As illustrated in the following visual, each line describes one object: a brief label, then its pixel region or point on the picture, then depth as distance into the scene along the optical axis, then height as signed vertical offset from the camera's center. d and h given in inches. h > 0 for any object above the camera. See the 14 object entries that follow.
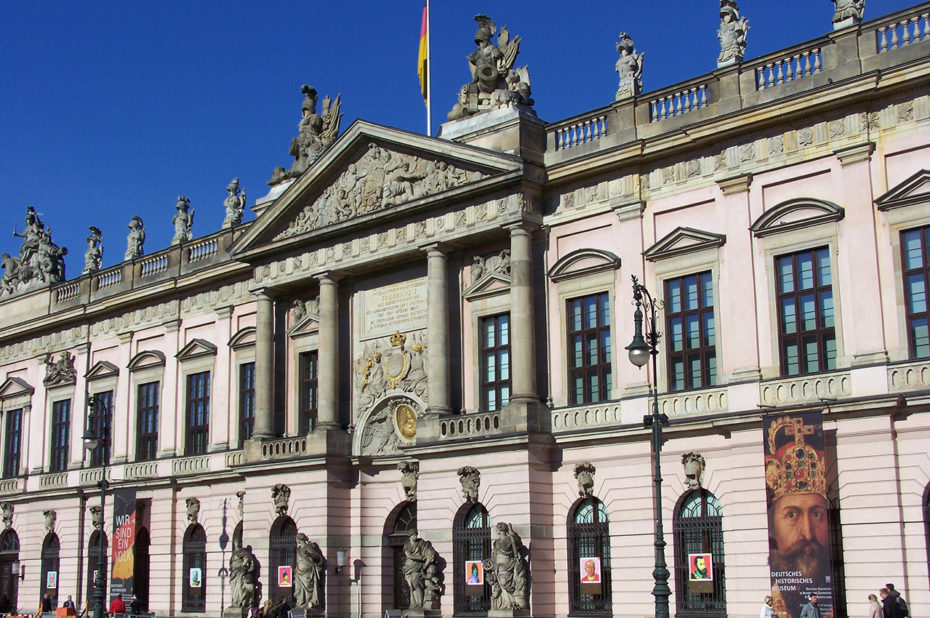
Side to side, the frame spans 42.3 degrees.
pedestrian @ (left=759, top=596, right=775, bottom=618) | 928.9 -66.4
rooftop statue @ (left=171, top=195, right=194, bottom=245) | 1830.7 +475.6
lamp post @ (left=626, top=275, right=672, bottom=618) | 858.1 +48.3
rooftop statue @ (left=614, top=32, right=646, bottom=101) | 1277.1 +484.1
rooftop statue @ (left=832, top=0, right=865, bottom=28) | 1105.4 +463.5
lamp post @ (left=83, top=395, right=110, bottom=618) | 1337.4 +70.2
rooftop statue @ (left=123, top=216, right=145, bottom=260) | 1915.6 +472.4
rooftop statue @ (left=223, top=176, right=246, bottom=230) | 1750.7 +479.4
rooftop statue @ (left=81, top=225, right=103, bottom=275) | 1998.0 +470.6
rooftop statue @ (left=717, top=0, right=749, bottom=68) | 1194.4 +483.6
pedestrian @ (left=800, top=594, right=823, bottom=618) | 948.0 -67.7
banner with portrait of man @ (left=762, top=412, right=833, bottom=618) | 1014.4 +8.5
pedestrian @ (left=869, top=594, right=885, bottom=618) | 931.3 -66.5
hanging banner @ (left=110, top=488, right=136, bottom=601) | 1620.3 -2.4
